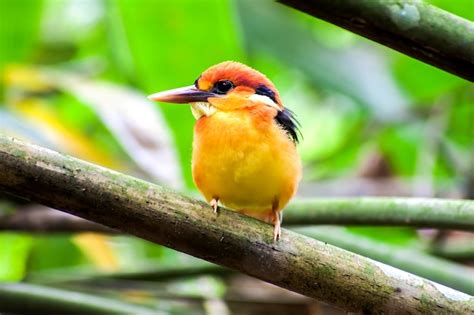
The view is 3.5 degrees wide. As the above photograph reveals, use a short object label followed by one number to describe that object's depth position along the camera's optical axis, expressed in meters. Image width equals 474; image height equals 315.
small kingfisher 3.52
